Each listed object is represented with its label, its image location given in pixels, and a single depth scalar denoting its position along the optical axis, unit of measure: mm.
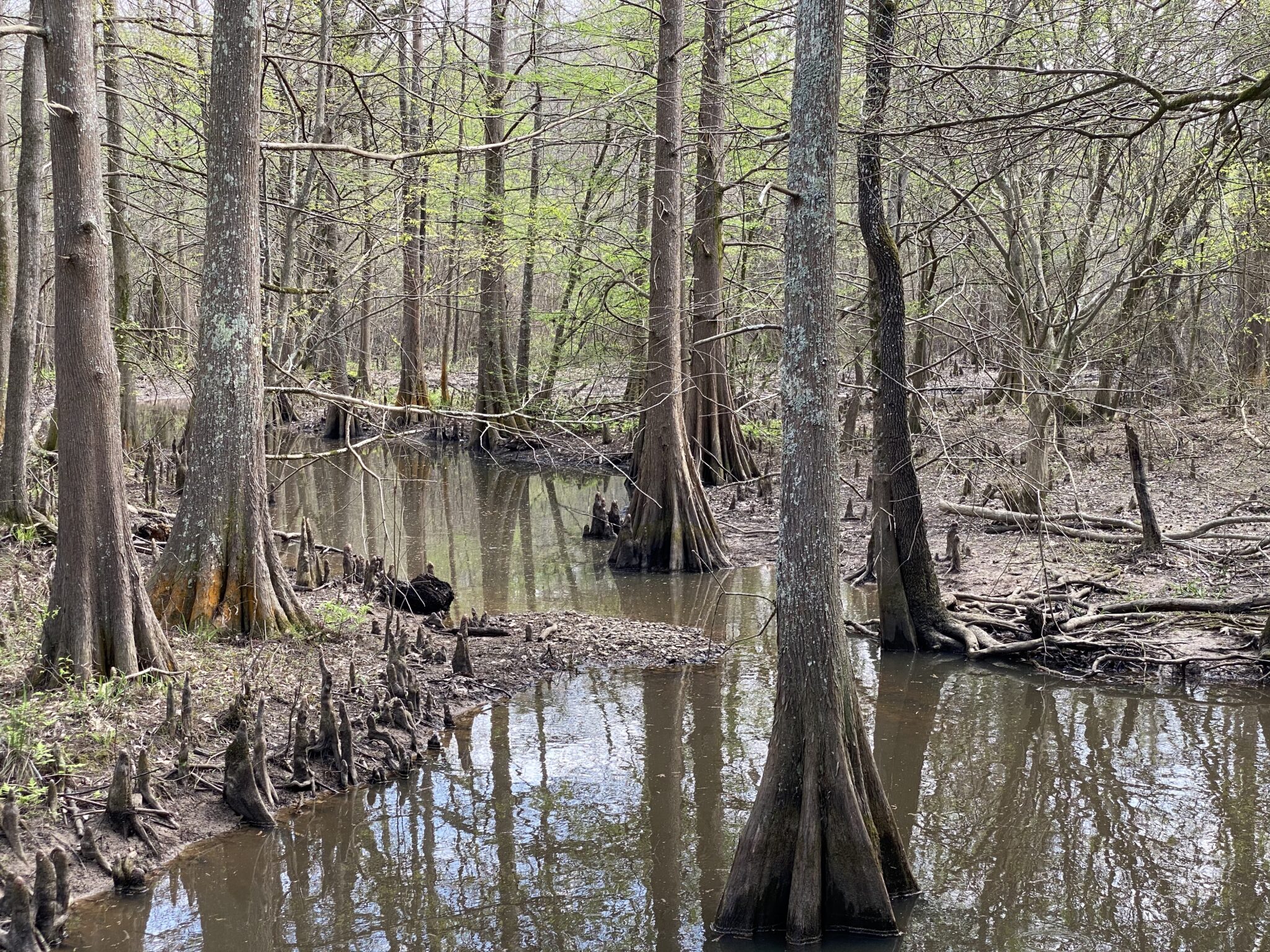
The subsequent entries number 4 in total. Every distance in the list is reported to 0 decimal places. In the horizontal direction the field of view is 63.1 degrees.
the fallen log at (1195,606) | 8547
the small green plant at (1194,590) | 9195
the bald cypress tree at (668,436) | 12305
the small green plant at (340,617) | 8320
